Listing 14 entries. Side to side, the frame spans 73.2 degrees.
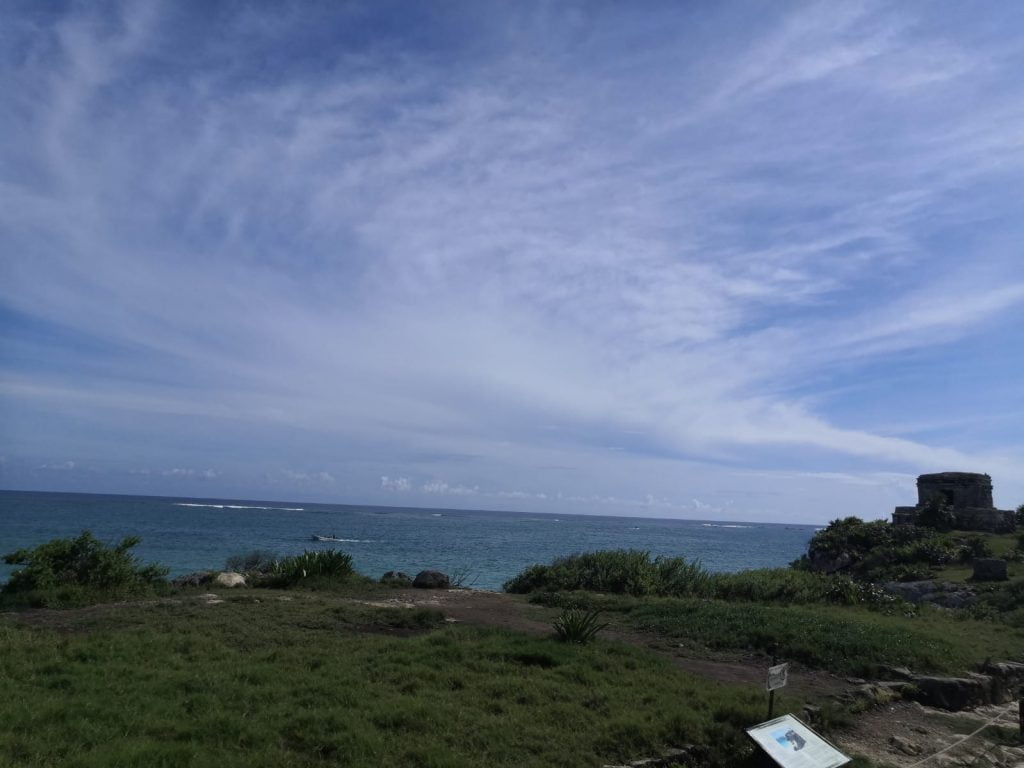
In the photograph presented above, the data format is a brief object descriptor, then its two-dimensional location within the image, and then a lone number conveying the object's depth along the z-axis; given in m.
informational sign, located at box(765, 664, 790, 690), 7.60
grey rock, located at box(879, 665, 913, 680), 11.52
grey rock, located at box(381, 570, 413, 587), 19.55
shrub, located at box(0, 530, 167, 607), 13.90
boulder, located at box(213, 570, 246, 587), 17.44
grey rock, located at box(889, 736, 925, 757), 8.67
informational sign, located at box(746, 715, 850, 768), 6.73
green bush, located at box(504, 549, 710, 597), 20.97
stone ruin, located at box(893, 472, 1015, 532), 37.50
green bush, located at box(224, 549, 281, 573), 24.45
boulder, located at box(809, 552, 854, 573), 34.39
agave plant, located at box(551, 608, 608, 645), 11.76
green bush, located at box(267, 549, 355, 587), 18.27
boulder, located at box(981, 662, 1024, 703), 11.94
